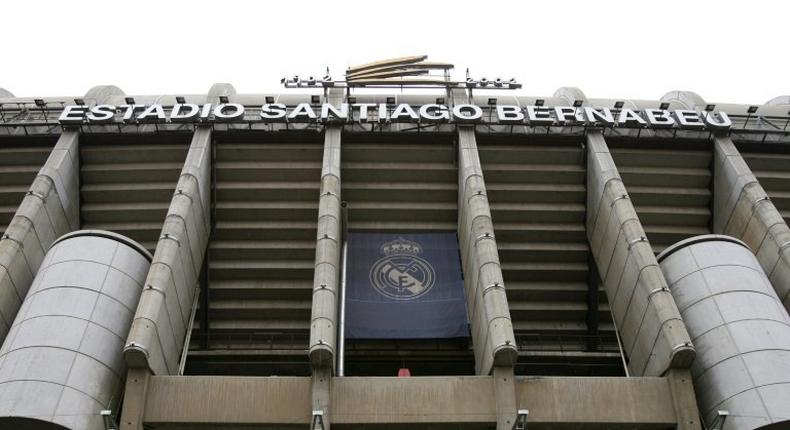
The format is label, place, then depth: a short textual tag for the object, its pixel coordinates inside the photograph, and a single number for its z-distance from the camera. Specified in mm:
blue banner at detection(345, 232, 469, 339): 31952
